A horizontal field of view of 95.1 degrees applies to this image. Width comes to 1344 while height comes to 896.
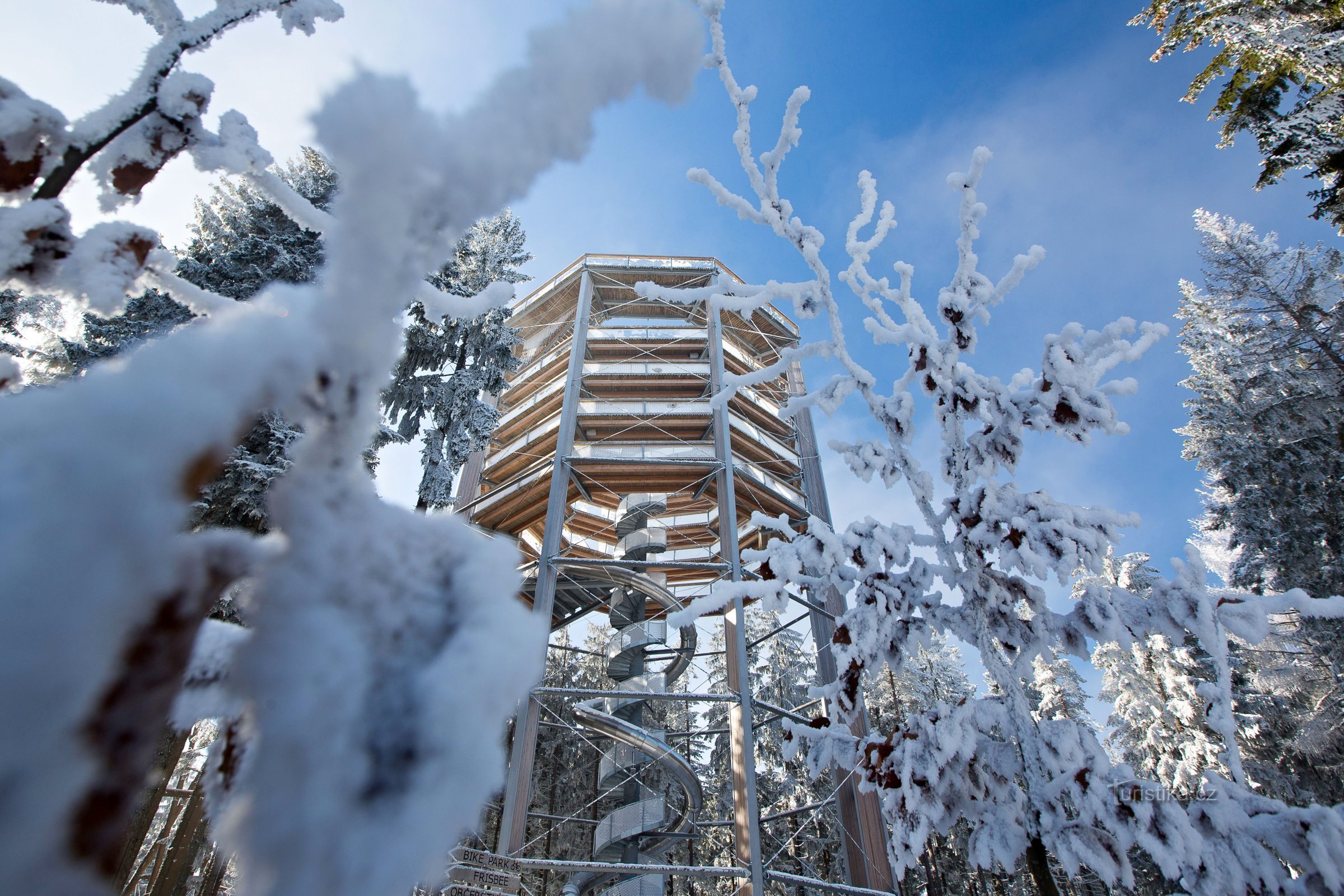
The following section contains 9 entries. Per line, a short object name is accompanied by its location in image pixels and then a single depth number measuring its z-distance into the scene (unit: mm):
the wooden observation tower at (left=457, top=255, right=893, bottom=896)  11531
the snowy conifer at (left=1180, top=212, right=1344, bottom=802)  12812
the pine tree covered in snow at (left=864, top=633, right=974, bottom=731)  23469
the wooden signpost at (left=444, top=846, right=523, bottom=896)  8664
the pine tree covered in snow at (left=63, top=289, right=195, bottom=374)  10023
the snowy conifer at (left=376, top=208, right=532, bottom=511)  11148
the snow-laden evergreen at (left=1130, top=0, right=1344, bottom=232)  9031
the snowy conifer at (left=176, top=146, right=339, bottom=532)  8922
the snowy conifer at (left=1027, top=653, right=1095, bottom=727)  24641
